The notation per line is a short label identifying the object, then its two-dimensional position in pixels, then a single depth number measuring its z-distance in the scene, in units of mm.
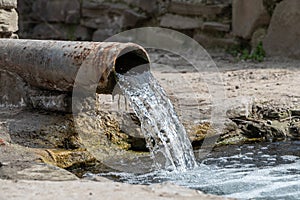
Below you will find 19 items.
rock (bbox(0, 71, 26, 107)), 7949
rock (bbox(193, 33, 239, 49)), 14687
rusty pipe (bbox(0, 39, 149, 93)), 6852
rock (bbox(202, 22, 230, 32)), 14680
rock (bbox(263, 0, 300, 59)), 13133
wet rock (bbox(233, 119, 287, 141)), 8156
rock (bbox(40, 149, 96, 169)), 6727
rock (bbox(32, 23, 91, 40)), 17000
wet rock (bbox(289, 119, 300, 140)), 8195
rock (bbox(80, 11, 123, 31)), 16437
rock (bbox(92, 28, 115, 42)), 16484
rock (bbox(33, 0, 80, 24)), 16859
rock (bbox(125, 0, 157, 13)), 15922
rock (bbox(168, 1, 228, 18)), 14712
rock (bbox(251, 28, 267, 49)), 13935
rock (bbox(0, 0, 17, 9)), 9263
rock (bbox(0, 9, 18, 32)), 9297
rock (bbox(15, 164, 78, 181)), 5422
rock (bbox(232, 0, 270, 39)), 13797
